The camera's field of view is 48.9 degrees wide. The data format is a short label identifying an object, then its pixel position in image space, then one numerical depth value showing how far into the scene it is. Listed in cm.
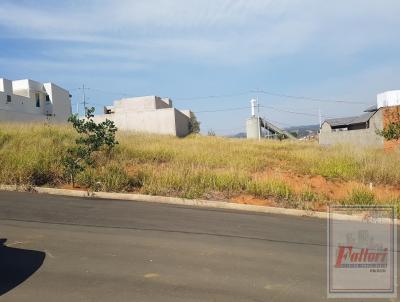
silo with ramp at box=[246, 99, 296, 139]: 5850
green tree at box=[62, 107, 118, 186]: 1366
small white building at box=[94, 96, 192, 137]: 4619
